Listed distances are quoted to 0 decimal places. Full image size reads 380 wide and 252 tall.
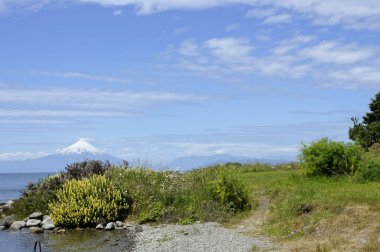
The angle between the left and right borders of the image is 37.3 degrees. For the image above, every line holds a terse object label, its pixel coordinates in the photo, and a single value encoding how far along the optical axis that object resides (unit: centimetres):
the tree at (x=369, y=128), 4794
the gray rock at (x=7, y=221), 2562
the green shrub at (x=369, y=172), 2444
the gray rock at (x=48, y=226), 2433
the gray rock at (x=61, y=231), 2325
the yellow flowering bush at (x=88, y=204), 2400
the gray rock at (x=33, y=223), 2518
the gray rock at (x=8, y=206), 2994
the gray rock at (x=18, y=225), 2519
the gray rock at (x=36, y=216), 2602
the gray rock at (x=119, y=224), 2367
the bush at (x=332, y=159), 2642
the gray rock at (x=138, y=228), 2223
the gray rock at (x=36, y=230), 2364
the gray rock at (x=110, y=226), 2330
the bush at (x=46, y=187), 2759
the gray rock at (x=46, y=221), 2509
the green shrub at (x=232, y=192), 2267
